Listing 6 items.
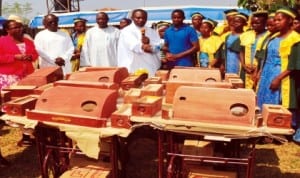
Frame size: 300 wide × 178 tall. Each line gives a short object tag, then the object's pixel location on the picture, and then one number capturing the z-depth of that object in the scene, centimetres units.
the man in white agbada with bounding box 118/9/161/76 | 546
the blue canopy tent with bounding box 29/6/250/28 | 1396
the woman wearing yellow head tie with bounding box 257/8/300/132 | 445
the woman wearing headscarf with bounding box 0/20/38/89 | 517
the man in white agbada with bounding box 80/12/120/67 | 652
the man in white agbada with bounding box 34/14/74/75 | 620
